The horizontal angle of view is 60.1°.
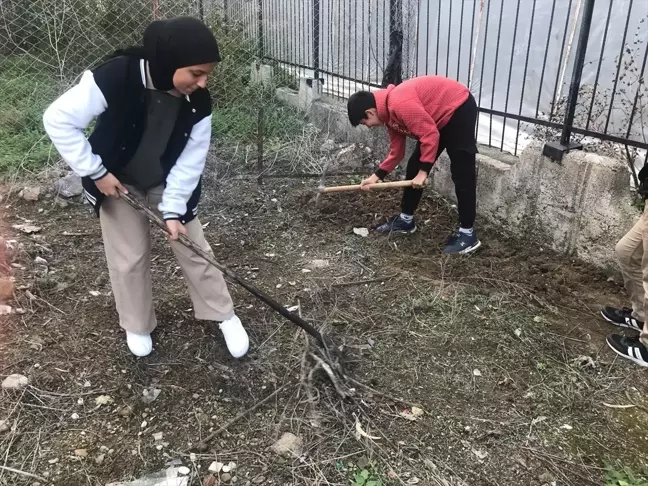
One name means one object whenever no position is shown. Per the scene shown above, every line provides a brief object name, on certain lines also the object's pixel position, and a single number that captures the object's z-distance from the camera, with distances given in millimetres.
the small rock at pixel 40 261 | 3527
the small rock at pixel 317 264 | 3609
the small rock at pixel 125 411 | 2316
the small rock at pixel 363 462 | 2092
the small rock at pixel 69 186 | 4504
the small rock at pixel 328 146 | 5613
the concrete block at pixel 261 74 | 7020
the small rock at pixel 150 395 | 2402
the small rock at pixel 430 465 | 2076
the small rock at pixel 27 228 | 3971
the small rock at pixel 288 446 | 2145
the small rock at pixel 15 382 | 2447
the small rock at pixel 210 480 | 2020
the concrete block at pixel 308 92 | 6223
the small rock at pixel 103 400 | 2393
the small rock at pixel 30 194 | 4453
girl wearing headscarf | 2047
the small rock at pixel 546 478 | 2037
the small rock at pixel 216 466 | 2078
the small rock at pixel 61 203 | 4391
